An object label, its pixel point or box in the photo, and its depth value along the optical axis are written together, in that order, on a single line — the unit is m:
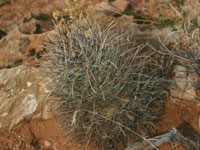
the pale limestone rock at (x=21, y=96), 2.36
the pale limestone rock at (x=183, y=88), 2.33
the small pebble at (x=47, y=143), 2.19
